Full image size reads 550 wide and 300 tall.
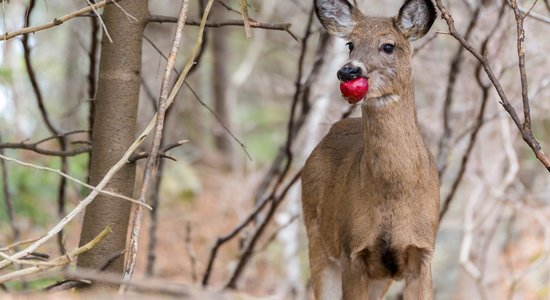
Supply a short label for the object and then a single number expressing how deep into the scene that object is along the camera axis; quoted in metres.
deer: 9.76
